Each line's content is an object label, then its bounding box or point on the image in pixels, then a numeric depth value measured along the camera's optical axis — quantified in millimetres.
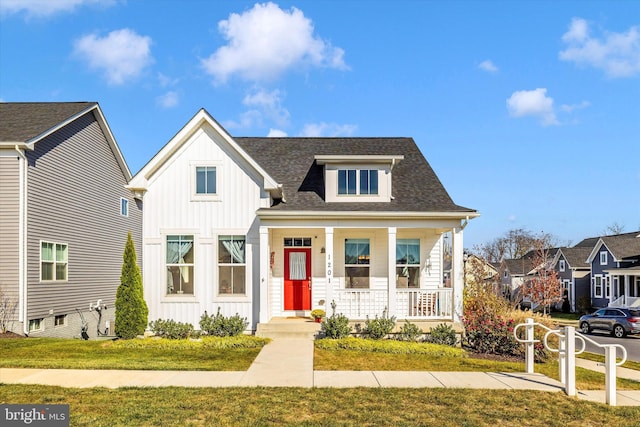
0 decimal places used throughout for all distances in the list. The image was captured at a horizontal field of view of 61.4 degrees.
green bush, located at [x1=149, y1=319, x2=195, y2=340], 15148
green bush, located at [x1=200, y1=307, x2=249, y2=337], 15273
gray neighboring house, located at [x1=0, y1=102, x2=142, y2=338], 16656
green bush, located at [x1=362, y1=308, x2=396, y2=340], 14719
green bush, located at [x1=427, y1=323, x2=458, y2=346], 14758
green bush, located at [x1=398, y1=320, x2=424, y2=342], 14784
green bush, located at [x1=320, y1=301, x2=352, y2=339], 14734
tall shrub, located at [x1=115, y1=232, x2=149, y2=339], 15117
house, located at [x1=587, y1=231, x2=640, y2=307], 39688
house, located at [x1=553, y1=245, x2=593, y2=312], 48125
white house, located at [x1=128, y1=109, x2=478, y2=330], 16156
